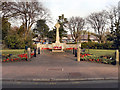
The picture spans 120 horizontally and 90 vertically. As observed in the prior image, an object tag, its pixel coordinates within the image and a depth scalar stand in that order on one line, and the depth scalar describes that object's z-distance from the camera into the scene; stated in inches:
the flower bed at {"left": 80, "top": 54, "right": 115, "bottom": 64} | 442.5
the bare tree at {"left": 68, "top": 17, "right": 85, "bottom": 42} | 2076.0
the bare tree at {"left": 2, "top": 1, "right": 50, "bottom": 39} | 1200.2
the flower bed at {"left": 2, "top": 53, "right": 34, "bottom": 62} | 478.0
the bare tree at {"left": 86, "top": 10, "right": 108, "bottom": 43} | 1713.3
